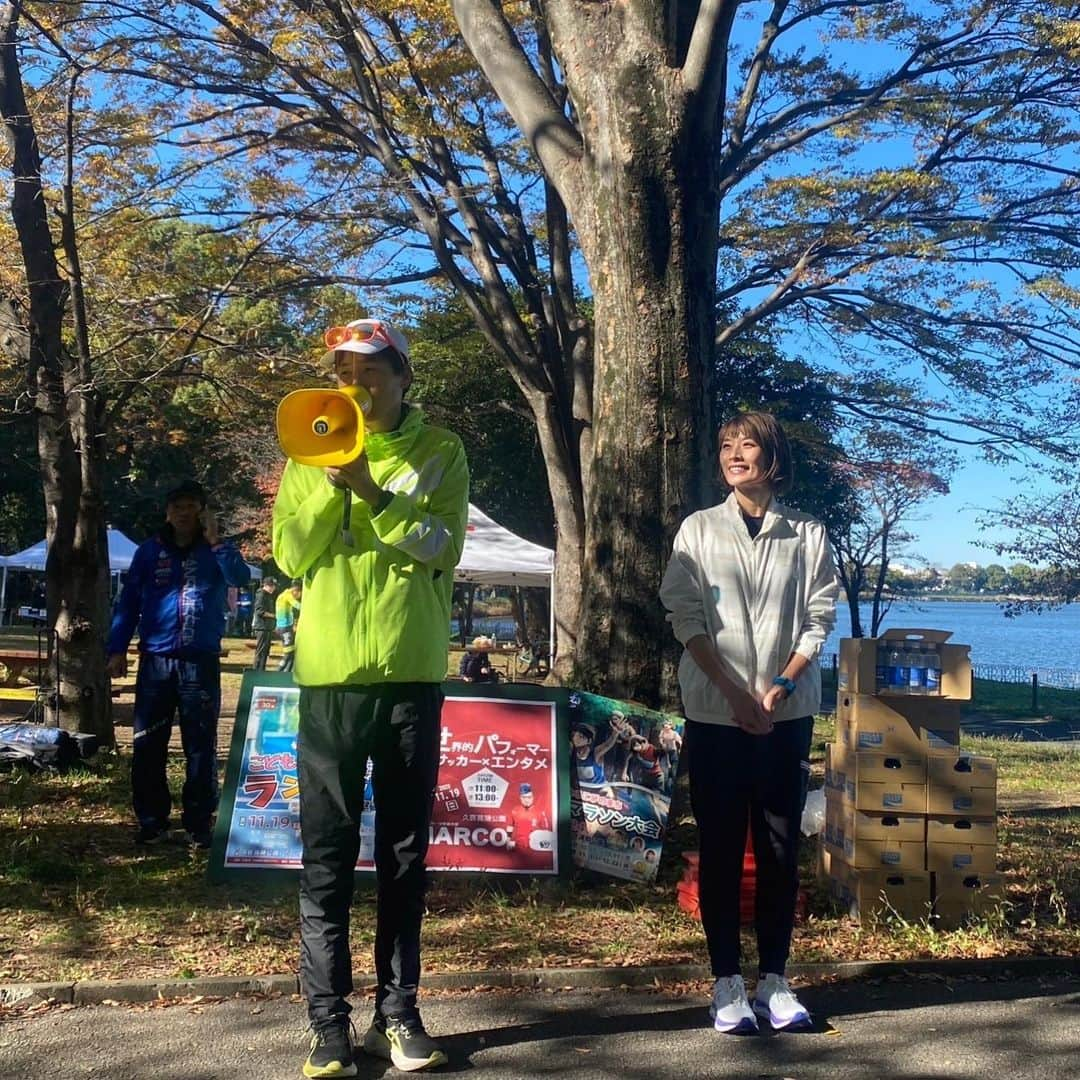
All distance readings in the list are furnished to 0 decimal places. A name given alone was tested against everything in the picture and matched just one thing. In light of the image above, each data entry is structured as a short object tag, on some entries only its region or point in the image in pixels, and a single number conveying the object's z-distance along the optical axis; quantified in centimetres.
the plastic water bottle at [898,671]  462
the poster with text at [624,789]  499
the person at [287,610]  1842
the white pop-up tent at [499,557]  1770
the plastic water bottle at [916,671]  461
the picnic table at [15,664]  1312
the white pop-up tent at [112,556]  2738
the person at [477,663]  1858
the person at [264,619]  2168
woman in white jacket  360
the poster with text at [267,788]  490
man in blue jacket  575
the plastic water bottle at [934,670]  459
